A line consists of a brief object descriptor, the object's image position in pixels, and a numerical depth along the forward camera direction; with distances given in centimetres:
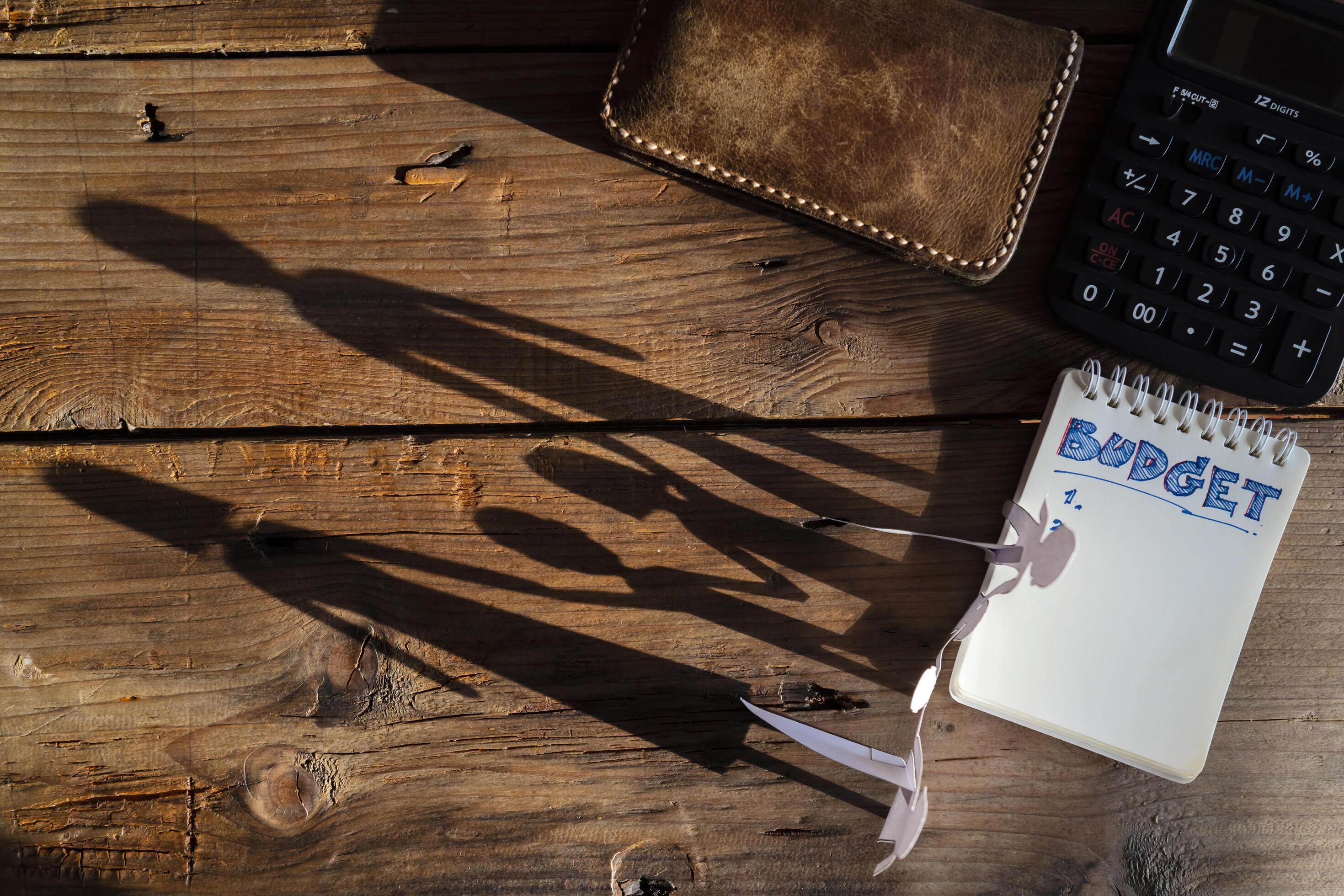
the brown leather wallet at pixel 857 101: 49
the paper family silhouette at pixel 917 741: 52
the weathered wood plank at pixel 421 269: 56
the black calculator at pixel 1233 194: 51
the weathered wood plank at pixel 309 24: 56
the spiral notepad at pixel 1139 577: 54
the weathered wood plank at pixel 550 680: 57
